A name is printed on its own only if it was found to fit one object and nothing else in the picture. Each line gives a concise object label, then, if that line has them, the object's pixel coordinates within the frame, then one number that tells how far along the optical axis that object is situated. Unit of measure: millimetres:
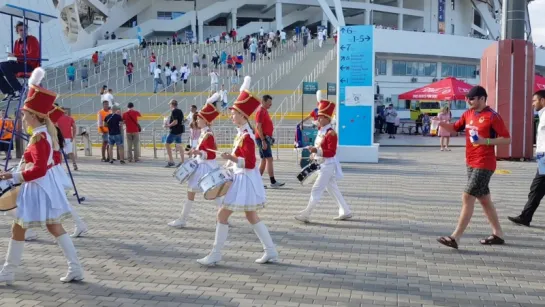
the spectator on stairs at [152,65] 34444
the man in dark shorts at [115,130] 16531
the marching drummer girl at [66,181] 7405
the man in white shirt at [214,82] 30098
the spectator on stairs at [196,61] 36144
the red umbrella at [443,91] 24672
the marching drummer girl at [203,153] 7641
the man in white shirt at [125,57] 37644
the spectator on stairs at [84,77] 34006
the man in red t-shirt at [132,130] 16688
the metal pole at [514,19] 18359
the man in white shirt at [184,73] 32875
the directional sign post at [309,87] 19438
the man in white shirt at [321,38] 43219
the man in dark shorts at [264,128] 11203
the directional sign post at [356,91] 16234
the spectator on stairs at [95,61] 37750
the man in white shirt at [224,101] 26550
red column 17453
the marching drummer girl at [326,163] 8406
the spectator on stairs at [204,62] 37094
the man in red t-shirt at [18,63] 9398
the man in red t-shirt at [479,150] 6668
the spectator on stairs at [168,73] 33406
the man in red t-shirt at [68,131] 13898
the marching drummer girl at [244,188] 6078
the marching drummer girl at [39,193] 5368
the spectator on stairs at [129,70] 34844
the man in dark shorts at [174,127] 15812
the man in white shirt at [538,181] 7965
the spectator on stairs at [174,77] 32844
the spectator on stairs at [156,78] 32562
